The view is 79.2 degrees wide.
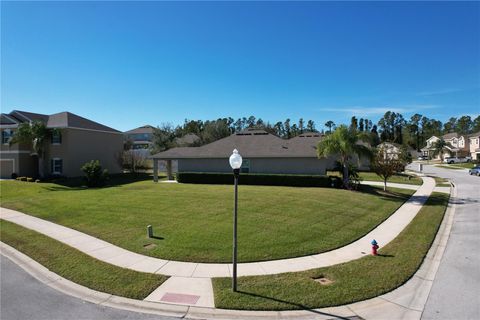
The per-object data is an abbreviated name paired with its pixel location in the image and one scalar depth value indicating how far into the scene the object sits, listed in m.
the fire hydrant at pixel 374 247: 9.22
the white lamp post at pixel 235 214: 6.89
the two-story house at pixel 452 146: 81.81
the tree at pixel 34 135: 31.84
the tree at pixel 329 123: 114.06
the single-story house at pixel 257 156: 26.42
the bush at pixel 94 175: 28.36
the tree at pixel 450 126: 133.50
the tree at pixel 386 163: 23.89
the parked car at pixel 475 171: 39.39
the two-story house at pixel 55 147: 34.03
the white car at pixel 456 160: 71.00
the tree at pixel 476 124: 123.47
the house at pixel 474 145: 71.38
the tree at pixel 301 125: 99.35
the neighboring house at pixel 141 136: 78.19
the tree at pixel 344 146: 22.97
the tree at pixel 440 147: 81.19
